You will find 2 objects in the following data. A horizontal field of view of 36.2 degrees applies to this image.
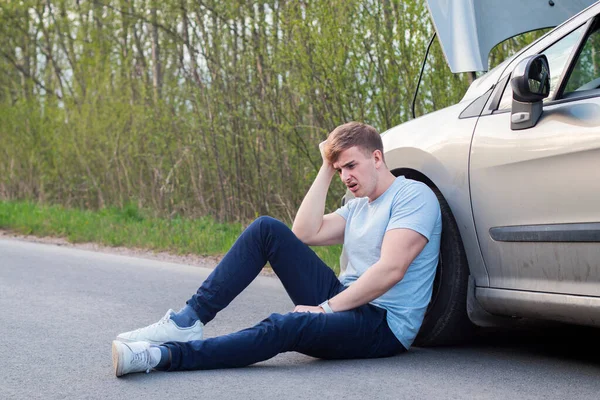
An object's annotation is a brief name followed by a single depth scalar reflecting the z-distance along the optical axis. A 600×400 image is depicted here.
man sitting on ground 4.09
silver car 3.80
